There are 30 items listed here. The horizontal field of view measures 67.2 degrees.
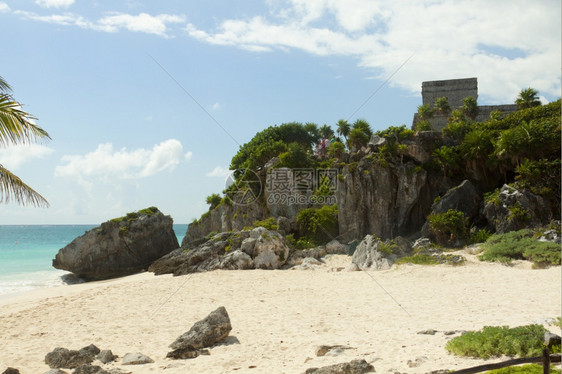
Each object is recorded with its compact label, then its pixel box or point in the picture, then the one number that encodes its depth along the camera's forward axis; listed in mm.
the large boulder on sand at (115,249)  29203
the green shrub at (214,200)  37644
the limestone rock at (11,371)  7895
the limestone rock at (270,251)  21391
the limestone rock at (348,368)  6355
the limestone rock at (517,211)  20444
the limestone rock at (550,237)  17625
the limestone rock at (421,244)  20884
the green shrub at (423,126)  30188
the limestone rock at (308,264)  20656
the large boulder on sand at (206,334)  9047
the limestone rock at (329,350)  7734
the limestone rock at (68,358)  8525
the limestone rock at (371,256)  18683
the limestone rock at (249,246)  22125
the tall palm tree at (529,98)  32500
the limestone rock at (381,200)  25641
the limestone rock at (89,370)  7625
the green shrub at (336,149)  30750
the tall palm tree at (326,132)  48178
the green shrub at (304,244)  24906
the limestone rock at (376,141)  27188
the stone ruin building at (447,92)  41250
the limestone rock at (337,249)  23127
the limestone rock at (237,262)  21078
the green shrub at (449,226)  21578
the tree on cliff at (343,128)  42188
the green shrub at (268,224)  26047
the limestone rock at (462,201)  23328
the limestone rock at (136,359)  8367
